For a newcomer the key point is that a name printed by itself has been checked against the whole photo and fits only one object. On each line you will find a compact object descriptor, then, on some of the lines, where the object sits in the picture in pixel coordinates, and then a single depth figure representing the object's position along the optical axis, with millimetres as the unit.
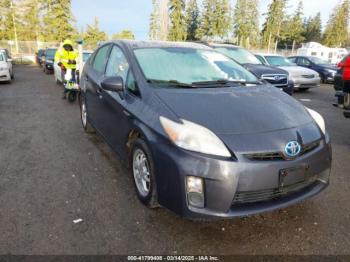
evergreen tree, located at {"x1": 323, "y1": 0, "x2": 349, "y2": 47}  54625
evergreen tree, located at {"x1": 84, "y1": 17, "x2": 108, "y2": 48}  50750
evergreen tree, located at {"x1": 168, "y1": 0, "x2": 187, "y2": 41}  49781
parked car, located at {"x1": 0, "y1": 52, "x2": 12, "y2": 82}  12242
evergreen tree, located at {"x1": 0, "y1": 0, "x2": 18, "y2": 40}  38406
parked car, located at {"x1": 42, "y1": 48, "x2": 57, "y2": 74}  17625
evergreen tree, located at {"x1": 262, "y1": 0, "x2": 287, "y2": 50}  50594
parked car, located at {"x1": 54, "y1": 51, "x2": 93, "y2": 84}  11880
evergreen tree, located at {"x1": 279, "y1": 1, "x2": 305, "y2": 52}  55281
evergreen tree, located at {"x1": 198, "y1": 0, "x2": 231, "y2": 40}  49031
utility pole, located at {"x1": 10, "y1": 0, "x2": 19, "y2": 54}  37525
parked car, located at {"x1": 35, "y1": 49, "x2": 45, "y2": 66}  21230
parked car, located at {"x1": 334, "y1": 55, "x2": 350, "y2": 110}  4738
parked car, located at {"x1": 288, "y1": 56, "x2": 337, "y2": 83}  14891
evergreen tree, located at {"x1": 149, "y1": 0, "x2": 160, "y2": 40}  57719
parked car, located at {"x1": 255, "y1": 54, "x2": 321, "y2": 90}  11367
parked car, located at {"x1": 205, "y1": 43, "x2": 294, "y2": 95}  9117
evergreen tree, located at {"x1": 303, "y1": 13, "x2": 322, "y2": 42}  76500
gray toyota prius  2324
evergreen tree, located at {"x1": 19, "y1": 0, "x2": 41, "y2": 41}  40562
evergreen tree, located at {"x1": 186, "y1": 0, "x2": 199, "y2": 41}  54281
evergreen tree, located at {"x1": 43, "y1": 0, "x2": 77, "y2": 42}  40750
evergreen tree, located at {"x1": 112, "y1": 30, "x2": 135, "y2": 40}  57019
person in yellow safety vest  8828
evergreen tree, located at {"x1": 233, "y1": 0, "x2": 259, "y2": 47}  53219
